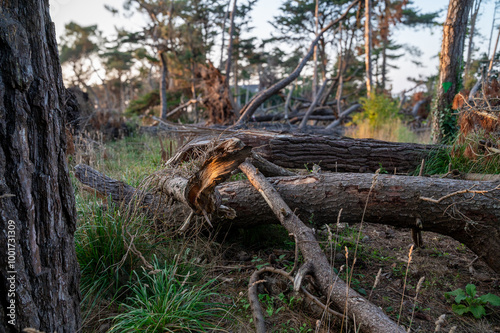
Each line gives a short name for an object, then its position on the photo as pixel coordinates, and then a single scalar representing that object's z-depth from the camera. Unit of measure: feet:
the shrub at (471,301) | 7.10
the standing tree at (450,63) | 19.56
